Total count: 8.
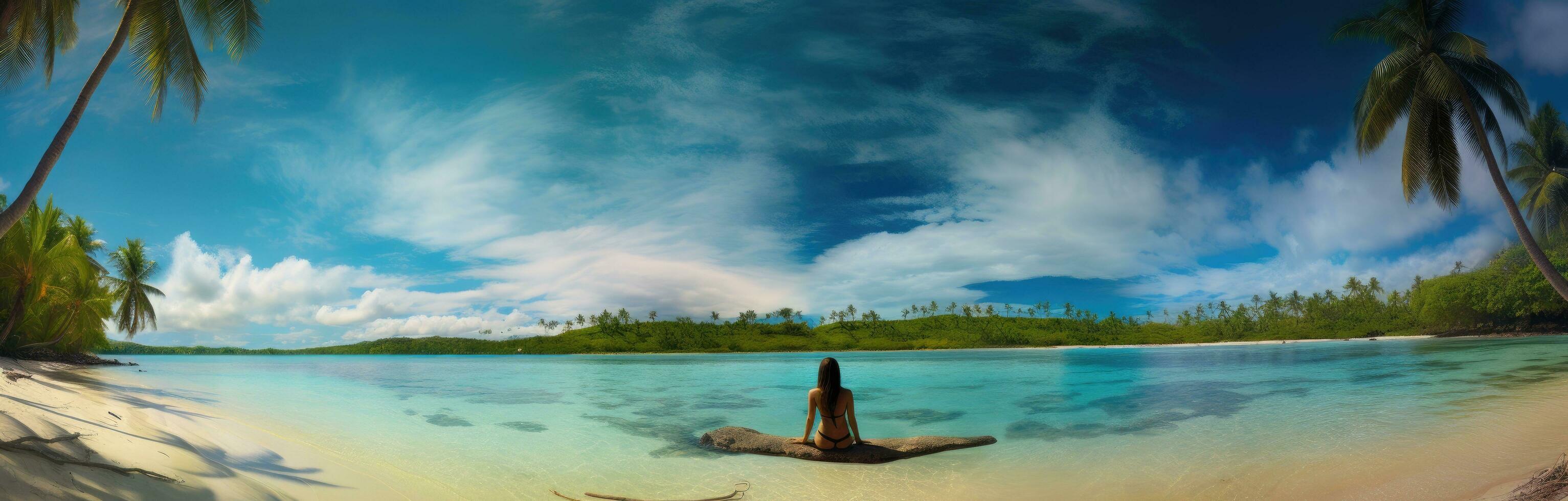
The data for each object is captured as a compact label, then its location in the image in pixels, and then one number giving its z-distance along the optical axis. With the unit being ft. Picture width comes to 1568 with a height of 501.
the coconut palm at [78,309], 82.12
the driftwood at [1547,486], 14.49
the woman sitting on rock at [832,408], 23.13
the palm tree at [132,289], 119.96
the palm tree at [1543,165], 84.58
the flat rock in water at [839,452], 23.03
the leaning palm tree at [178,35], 32.65
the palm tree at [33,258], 63.93
